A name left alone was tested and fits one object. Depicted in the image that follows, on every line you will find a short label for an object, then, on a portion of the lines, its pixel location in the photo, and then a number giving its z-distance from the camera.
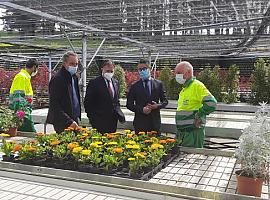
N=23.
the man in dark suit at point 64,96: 3.58
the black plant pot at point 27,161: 2.82
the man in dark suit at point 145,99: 4.00
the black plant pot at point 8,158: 2.90
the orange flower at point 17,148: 2.90
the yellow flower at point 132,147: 2.68
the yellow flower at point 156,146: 2.79
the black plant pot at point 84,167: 2.59
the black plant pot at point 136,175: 2.44
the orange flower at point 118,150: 2.64
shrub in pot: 2.14
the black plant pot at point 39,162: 2.79
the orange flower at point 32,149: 2.86
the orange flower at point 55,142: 2.88
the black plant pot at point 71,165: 2.68
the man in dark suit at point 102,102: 3.94
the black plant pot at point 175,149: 3.16
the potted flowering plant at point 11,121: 4.24
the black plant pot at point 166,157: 2.89
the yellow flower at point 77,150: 2.63
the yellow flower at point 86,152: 2.58
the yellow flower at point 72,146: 2.75
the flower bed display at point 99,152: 2.57
